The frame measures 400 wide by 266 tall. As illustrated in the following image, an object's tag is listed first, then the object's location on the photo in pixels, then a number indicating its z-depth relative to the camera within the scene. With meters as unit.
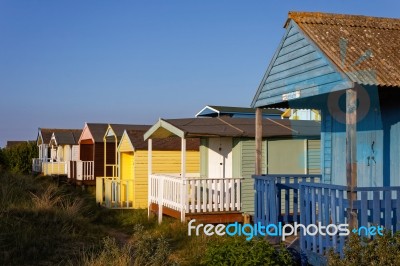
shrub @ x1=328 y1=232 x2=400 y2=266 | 6.09
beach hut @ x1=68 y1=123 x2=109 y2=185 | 29.44
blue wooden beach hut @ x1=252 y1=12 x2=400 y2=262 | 7.66
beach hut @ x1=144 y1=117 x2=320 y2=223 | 14.94
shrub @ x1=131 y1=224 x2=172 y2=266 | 8.73
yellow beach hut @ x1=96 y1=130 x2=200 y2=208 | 20.03
